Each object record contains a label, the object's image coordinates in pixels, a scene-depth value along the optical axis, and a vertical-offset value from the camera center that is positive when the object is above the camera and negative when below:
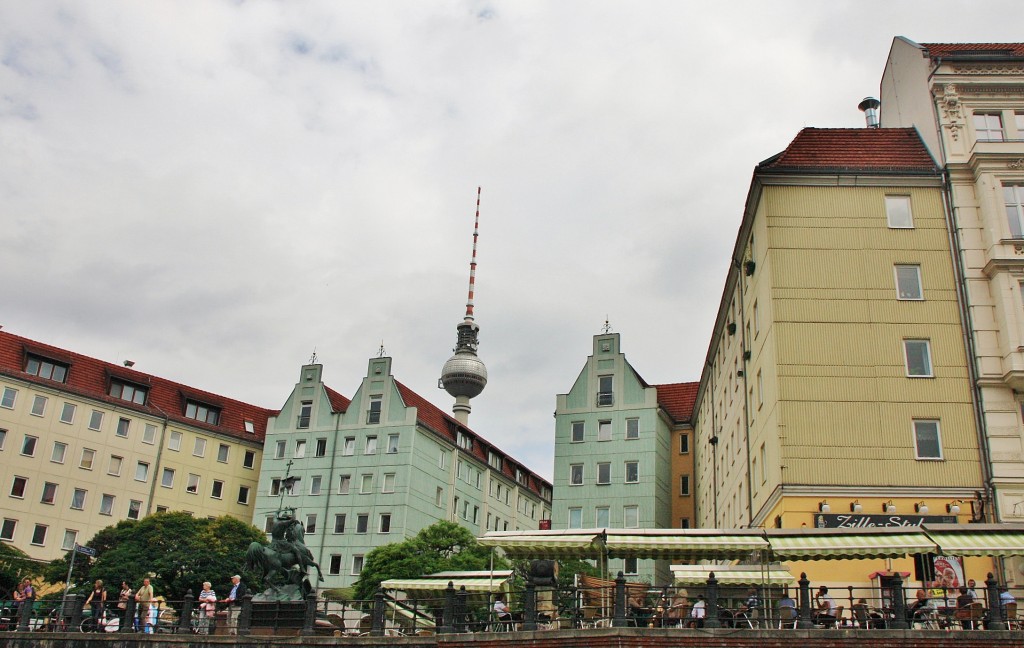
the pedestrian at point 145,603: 29.00 +1.41
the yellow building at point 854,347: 31.64 +11.18
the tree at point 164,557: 53.31 +5.12
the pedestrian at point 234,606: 27.67 +1.45
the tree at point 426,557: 53.97 +5.73
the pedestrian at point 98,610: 29.69 +1.18
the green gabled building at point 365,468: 67.69 +13.44
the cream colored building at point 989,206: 32.03 +16.50
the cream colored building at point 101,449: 64.62 +13.86
